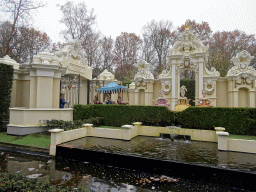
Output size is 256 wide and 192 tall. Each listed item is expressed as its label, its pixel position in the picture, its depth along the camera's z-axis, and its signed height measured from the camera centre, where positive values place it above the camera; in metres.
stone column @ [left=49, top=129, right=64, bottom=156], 6.58 -1.63
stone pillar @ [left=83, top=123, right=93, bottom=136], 8.92 -1.46
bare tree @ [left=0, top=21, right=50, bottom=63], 21.12 +7.55
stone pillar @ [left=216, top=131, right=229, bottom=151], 6.52 -1.56
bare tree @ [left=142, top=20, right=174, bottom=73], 28.20 +11.09
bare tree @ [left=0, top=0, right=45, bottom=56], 12.76 +7.16
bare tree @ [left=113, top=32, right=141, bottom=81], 29.42 +9.27
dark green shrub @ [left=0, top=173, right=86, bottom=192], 3.04 -1.66
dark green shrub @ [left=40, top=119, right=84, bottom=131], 9.02 -1.33
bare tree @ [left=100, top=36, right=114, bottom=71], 28.62 +8.92
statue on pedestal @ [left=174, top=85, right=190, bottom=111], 12.86 -0.08
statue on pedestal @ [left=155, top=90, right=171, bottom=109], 13.47 +0.07
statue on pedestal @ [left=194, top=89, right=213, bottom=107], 12.85 +0.04
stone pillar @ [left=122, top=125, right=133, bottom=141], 8.03 -1.53
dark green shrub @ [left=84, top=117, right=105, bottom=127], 10.05 -1.29
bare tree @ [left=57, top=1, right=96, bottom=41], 23.50 +11.82
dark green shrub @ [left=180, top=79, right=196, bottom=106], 19.76 +1.97
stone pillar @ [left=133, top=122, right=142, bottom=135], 9.45 -1.42
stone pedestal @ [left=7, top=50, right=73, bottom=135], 9.24 +0.06
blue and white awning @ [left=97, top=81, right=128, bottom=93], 13.45 +1.07
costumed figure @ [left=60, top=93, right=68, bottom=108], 11.25 -0.05
